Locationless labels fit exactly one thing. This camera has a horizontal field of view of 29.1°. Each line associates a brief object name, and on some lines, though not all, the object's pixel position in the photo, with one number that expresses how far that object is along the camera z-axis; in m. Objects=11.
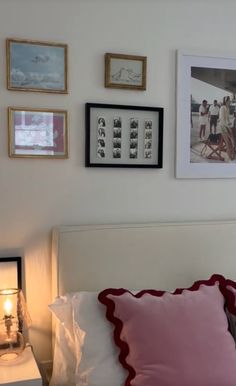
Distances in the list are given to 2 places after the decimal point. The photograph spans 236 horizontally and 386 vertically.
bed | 1.82
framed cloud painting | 2.13
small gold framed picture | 2.26
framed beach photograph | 2.41
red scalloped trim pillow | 1.71
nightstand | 1.78
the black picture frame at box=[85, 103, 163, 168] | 2.27
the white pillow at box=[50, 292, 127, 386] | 1.82
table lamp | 2.00
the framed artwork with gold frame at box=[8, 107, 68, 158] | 2.15
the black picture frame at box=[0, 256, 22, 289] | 2.14
